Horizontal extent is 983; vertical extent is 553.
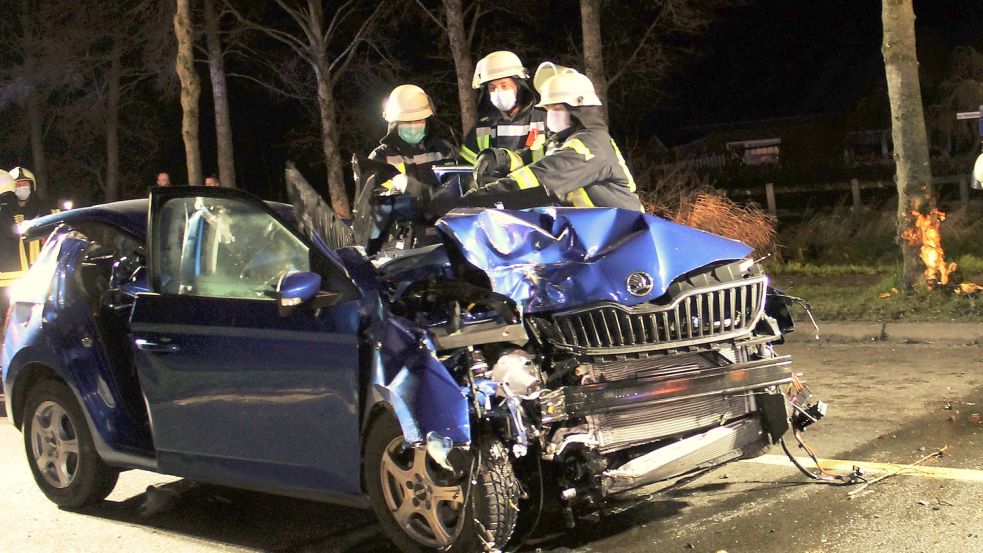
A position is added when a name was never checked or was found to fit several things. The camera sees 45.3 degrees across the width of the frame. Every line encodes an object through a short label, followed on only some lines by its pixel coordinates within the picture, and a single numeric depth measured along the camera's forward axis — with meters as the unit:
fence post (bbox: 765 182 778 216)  19.61
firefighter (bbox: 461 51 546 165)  7.80
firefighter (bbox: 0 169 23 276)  12.30
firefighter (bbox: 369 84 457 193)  7.83
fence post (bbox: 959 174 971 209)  19.88
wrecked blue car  4.68
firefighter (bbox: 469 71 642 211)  5.78
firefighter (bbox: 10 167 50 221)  13.17
